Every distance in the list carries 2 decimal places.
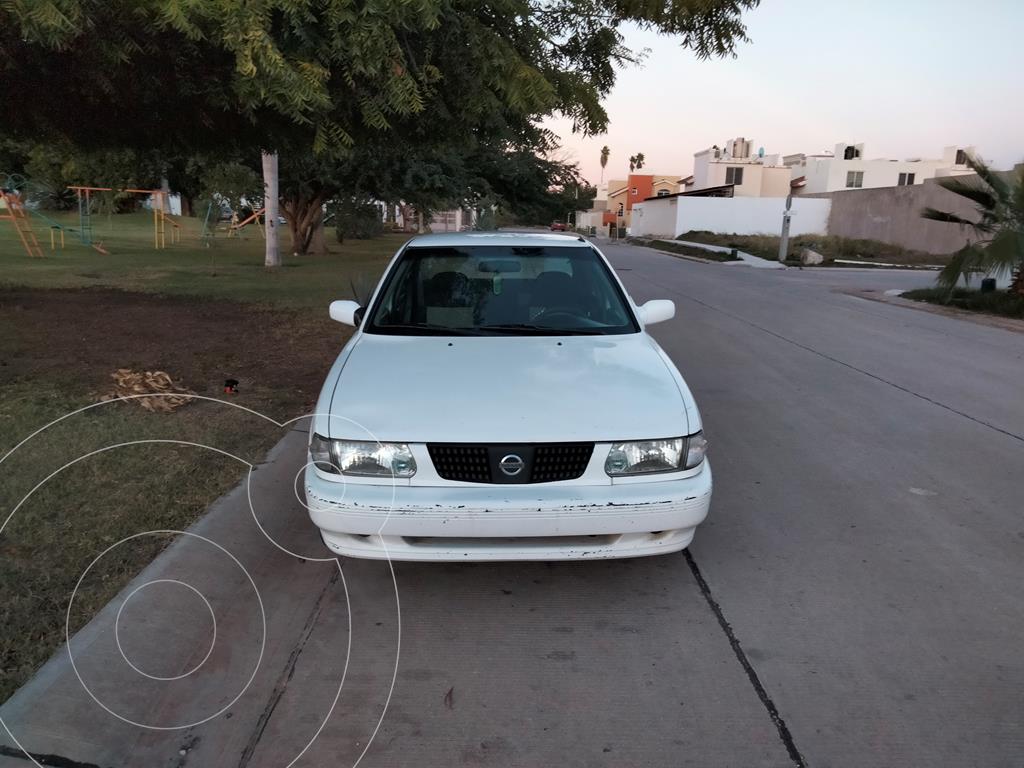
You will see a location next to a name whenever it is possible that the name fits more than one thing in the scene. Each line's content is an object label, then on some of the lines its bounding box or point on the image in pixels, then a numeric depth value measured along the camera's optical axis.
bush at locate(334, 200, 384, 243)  25.30
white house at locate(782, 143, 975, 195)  62.91
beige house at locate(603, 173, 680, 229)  91.88
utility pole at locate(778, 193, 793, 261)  31.12
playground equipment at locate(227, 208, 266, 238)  32.17
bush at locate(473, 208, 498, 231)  29.49
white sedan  3.35
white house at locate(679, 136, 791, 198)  67.31
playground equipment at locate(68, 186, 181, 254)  26.53
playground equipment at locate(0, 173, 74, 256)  21.20
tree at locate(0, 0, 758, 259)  4.66
